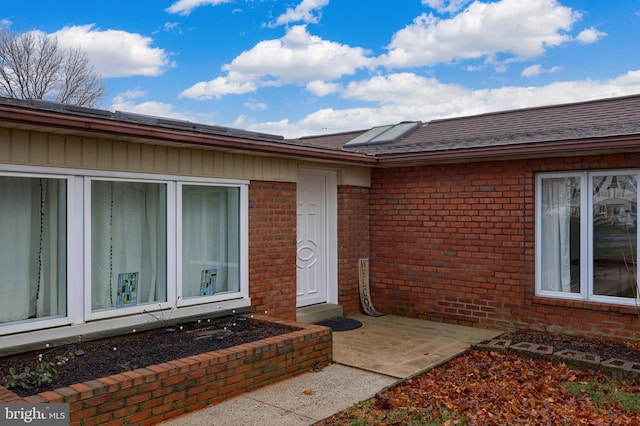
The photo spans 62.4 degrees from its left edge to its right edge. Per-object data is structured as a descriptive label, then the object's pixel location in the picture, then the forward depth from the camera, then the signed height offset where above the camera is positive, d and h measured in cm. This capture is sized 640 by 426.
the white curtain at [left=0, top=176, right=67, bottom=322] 494 -28
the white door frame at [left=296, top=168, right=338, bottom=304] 867 -36
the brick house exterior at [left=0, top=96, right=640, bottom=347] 525 +41
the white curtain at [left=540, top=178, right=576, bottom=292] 720 -20
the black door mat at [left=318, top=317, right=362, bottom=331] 777 -160
